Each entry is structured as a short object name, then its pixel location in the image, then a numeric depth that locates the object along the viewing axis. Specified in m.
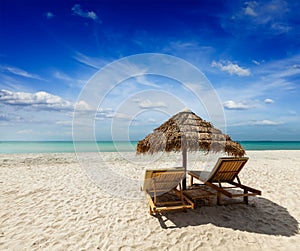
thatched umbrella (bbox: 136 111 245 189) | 4.43
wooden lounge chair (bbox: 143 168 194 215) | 3.88
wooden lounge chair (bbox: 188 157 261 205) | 4.31
